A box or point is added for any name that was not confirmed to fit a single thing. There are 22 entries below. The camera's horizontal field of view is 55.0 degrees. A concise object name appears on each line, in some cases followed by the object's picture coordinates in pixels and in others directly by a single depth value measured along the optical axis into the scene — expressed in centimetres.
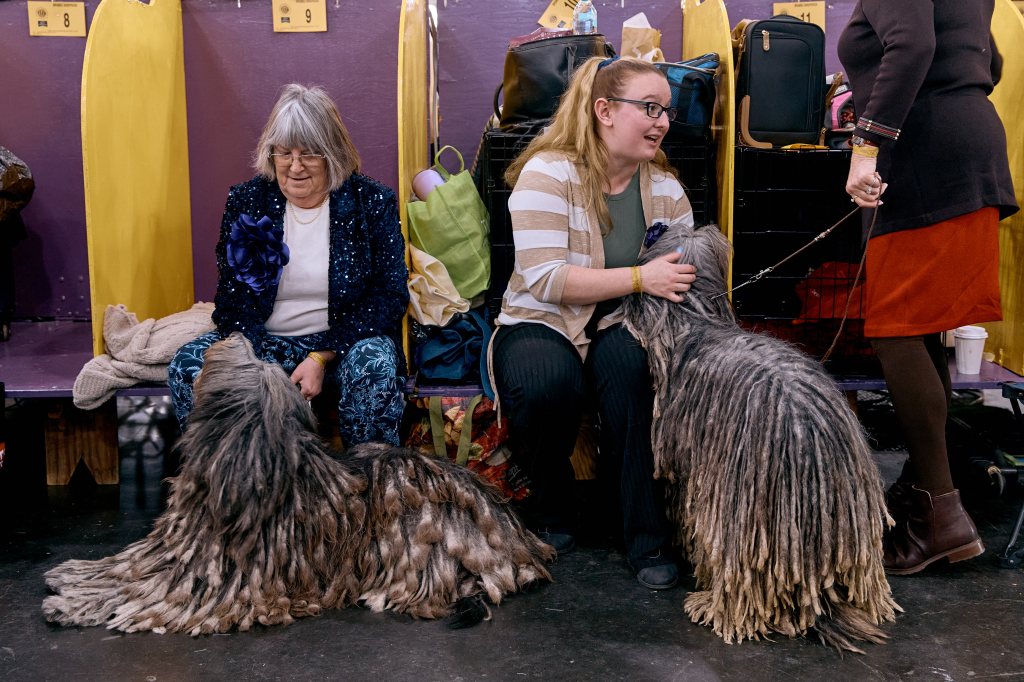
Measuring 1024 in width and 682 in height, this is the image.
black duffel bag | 305
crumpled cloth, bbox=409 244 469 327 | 306
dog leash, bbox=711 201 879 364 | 250
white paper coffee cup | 310
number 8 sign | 373
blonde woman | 258
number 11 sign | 369
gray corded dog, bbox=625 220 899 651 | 217
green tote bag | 307
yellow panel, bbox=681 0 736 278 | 309
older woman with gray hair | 278
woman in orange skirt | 239
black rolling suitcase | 307
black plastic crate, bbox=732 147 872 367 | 312
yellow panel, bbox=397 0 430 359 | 298
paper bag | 325
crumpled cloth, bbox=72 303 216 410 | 295
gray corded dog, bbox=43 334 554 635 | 231
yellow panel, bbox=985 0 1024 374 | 315
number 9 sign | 369
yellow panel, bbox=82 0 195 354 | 303
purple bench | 318
